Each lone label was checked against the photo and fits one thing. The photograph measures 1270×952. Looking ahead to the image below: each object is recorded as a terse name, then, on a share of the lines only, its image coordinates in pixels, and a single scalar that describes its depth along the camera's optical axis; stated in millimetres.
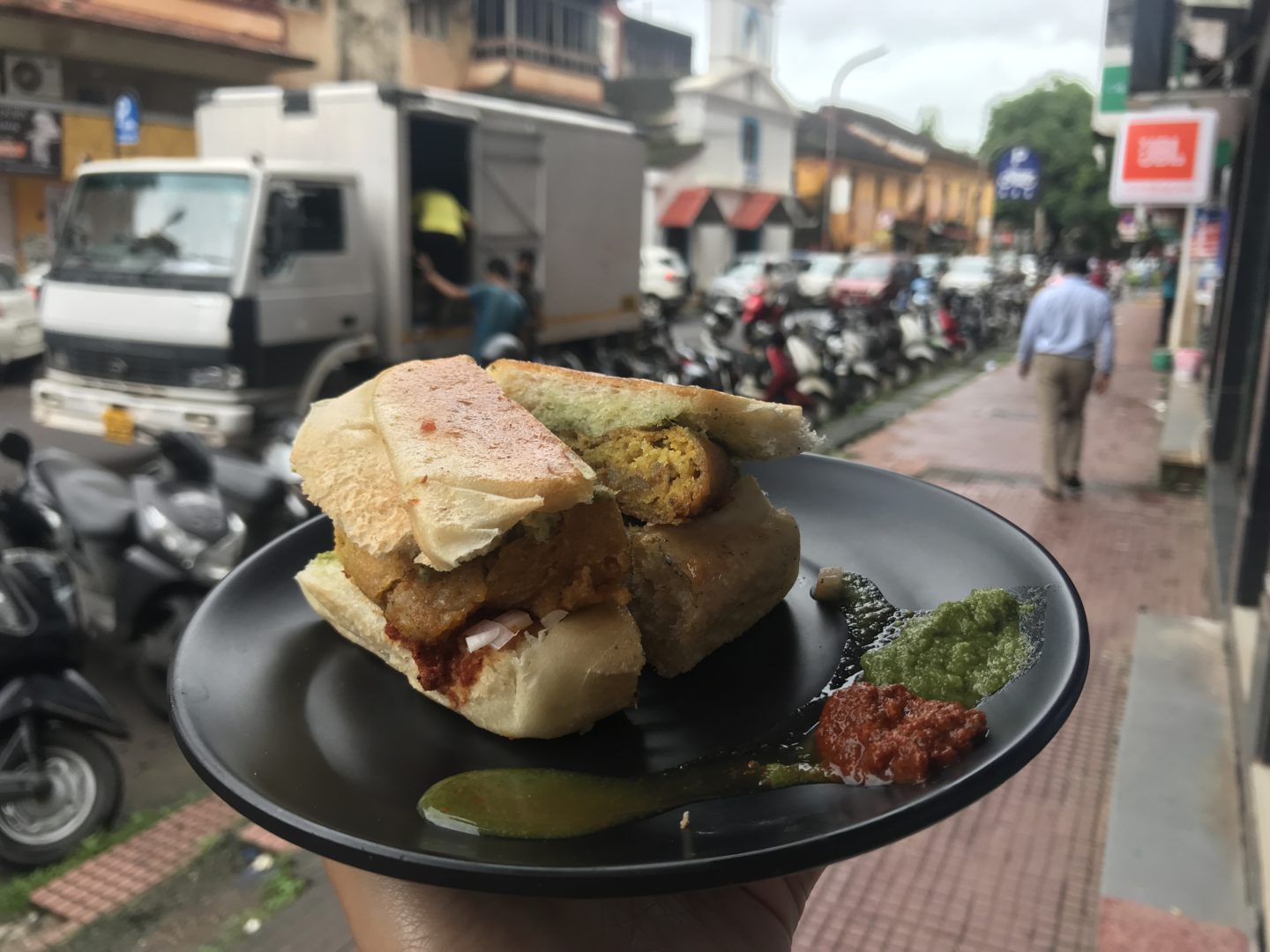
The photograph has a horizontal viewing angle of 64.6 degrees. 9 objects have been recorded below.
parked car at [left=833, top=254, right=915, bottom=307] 21345
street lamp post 29828
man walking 8531
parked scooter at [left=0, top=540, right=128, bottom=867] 3816
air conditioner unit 16938
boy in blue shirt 8491
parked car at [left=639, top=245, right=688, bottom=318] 24672
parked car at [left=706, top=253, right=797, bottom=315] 23641
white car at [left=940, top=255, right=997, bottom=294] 28219
